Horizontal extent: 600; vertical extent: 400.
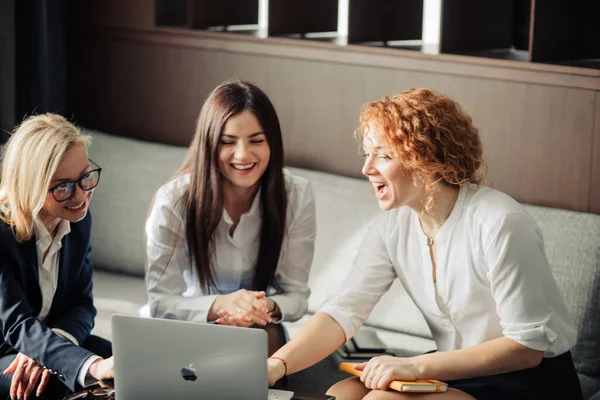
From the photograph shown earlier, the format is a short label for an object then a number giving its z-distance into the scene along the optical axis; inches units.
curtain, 131.9
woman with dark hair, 96.8
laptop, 70.2
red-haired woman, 78.9
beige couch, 100.7
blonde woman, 84.7
